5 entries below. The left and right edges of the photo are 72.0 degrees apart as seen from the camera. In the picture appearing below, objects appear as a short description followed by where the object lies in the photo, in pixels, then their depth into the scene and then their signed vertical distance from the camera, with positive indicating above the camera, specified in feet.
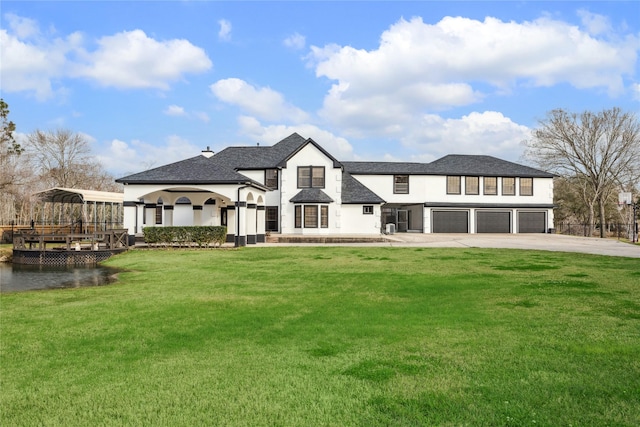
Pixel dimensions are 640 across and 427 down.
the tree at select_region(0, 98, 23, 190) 122.83 +21.30
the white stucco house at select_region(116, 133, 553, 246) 94.63 +6.70
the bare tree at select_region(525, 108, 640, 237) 153.58 +24.93
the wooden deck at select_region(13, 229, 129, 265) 74.33 -5.51
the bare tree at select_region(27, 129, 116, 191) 176.24 +23.03
